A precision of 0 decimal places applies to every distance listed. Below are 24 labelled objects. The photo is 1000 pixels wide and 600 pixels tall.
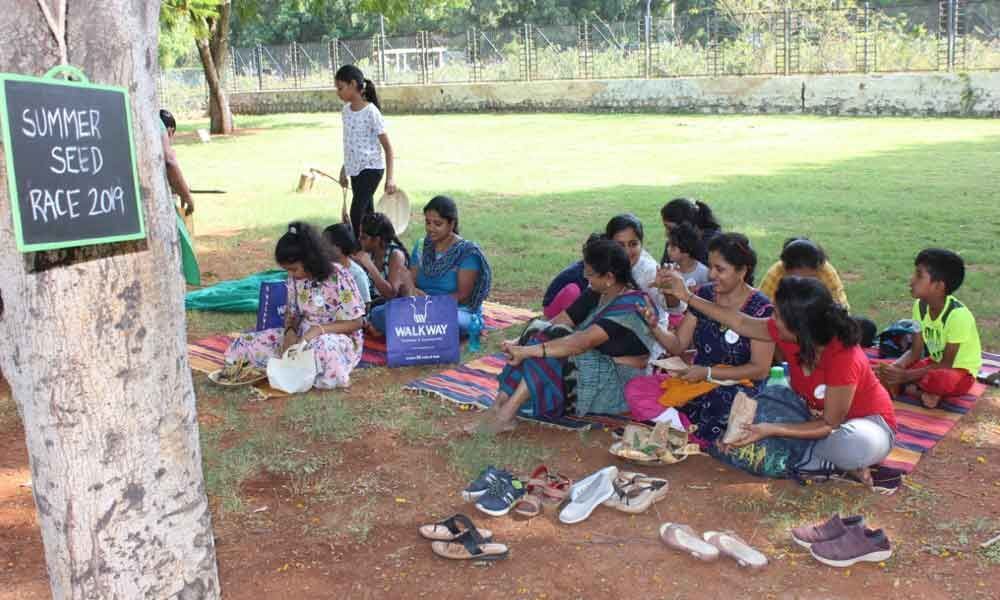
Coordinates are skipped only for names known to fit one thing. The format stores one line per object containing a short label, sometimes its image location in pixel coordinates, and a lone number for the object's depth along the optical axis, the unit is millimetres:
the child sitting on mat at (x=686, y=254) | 5336
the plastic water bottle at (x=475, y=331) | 5879
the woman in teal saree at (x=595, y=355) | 4441
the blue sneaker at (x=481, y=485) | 3746
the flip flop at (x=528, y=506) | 3631
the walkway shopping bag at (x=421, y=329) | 5453
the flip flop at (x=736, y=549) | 3201
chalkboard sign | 1754
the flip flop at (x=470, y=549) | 3287
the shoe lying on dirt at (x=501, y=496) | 3627
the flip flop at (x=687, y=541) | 3254
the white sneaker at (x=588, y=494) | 3586
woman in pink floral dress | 5148
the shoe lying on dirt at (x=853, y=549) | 3186
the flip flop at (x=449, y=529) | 3408
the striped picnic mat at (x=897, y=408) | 4195
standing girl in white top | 7547
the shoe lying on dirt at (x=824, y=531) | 3281
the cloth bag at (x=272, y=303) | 5617
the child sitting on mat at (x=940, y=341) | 4602
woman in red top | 3729
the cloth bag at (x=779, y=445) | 3881
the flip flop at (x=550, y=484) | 3719
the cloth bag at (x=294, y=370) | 5062
